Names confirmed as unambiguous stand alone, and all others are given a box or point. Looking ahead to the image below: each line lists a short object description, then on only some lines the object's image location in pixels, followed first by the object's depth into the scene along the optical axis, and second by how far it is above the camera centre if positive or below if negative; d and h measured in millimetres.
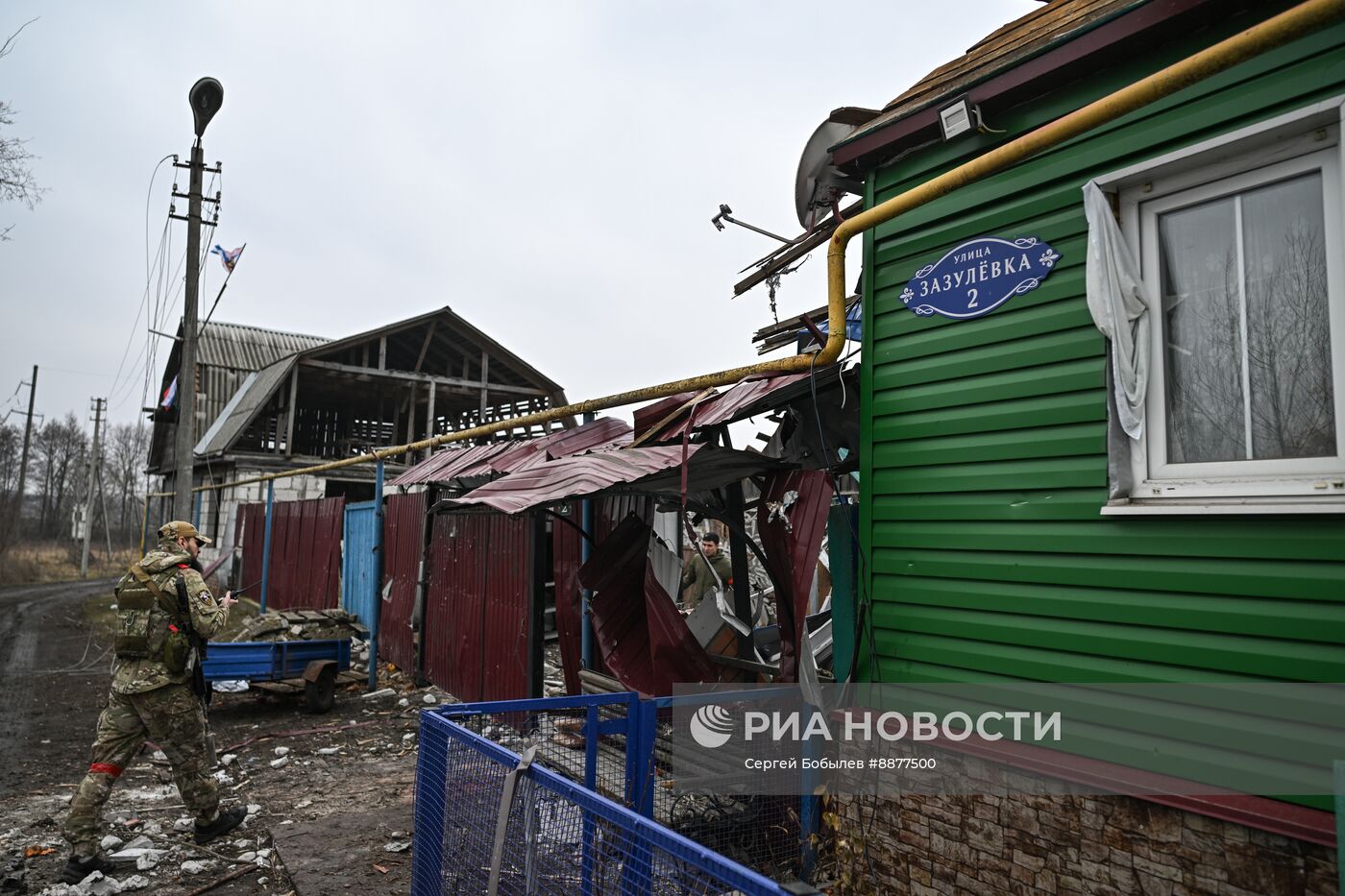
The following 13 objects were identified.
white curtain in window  3107 +912
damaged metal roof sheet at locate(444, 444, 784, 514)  4195 +286
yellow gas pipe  2504 +1590
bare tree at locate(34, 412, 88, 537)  49656 +2780
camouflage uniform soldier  5145 -1174
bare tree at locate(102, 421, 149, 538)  57156 +2814
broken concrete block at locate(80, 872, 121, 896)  4457 -2154
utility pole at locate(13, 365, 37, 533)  31019 +2328
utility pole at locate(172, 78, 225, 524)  12078 +3081
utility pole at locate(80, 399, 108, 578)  30359 +2176
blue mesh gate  2223 -1061
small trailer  8242 -1624
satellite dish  4699 +2166
